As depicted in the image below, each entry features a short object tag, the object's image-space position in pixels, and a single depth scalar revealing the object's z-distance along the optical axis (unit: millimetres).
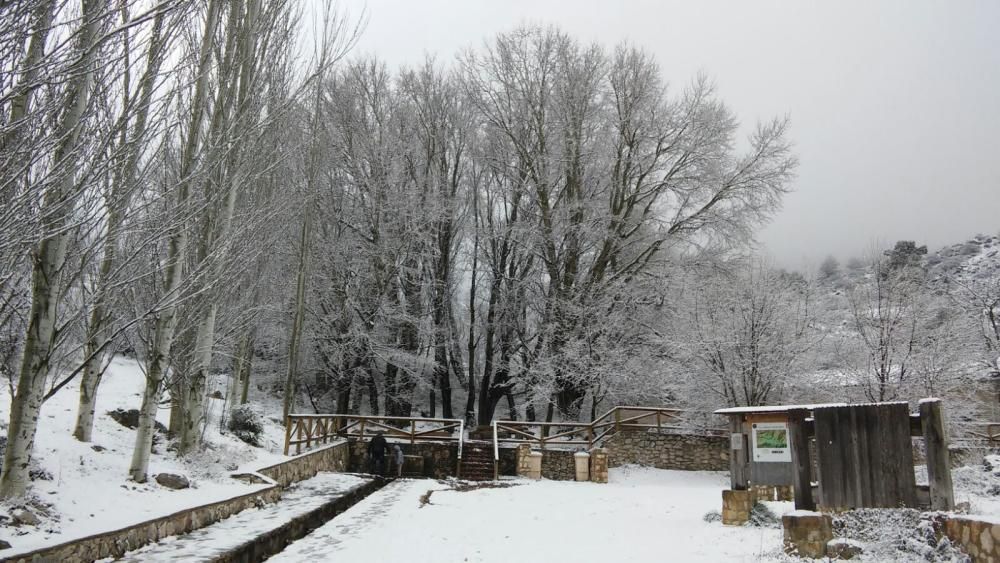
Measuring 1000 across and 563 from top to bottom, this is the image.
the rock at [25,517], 5421
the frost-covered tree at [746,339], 16531
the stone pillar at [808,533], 5750
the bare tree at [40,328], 5312
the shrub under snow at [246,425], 13984
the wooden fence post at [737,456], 7883
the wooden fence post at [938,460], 5773
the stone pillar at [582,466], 15344
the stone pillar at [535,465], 15523
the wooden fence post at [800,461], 6770
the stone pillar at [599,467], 15105
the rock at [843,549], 5613
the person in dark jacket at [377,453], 15773
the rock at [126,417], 11305
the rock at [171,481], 8367
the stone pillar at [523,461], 16047
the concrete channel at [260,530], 5922
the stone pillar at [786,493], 10133
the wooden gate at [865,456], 6133
